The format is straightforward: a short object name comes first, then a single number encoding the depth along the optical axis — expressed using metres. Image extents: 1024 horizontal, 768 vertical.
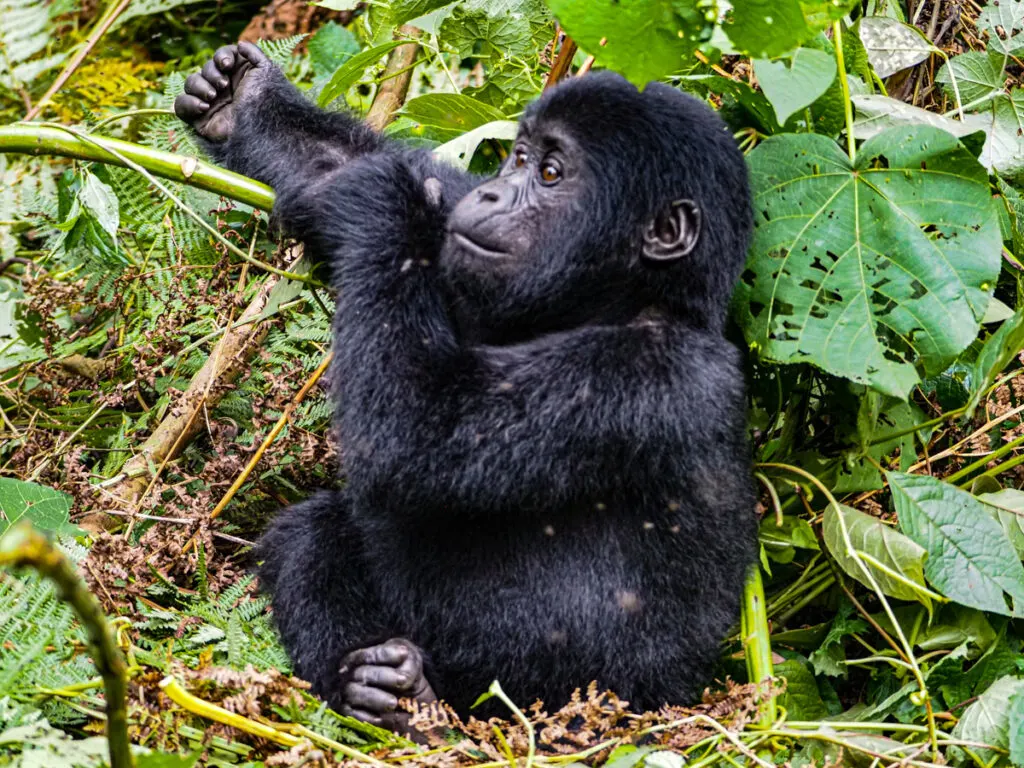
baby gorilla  2.57
